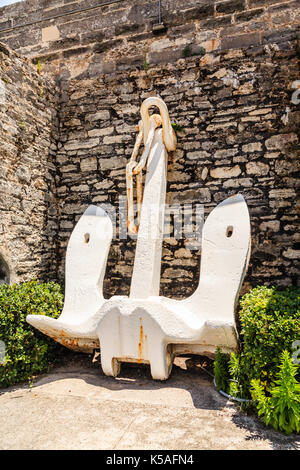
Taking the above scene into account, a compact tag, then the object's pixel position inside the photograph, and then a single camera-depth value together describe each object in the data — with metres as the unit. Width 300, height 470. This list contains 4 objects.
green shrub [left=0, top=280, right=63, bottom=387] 2.46
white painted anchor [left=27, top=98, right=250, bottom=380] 2.31
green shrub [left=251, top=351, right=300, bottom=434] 1.75
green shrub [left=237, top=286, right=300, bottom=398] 1.95
